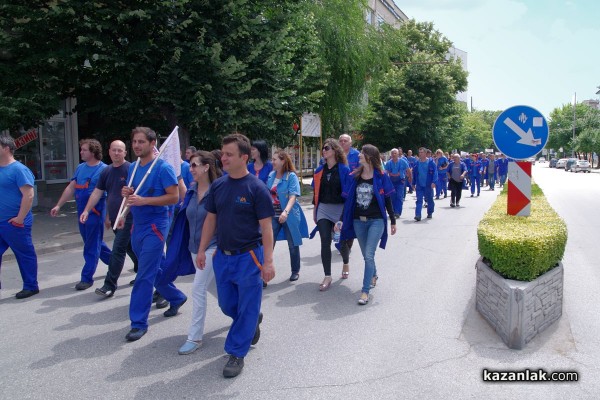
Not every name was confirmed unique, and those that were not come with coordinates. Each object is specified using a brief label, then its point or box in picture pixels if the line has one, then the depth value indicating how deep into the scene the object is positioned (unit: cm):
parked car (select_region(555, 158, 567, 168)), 7143
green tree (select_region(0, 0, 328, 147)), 1153
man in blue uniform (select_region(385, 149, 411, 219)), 1247
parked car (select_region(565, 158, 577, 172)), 6147
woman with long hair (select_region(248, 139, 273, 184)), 679
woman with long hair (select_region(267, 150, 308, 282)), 668
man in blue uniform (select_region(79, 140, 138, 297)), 586
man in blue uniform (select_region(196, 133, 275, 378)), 397
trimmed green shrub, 458
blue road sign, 559
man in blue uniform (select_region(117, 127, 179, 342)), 471
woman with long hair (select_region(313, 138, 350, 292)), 654
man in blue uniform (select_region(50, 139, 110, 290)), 664
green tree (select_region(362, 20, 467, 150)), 3138
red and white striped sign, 584
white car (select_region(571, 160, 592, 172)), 5775
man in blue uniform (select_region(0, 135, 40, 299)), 598
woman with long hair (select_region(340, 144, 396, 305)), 604
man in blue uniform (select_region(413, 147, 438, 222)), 1326
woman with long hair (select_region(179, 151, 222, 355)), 446
